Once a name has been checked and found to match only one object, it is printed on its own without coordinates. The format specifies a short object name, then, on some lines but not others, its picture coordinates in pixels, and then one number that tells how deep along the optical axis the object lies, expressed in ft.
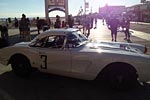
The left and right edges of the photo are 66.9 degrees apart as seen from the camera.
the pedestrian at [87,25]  32.09
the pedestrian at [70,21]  31.72
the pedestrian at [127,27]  26.17
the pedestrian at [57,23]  28.74
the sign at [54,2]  41.57
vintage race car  8.57
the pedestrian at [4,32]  25.70
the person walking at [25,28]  25.06
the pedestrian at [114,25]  23.34
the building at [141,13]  93.80
